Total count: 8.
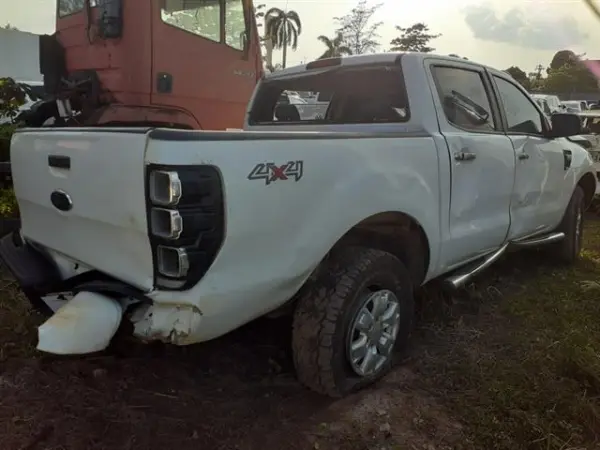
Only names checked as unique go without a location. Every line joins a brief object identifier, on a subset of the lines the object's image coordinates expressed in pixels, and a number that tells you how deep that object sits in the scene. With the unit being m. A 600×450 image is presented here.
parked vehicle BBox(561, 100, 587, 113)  21.06
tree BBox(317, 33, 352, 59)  38.47
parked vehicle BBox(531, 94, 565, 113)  17.76
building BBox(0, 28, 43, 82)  17.97
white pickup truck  2.19
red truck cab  5.61
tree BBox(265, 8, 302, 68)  39.78
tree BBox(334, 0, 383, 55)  37.22
